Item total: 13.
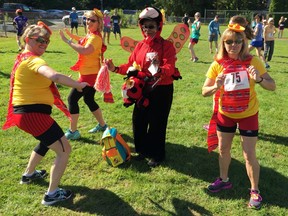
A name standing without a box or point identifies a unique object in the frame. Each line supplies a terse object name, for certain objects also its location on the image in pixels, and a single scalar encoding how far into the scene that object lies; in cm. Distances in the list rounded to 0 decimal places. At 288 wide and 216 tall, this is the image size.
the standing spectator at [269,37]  1170
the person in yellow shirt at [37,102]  317
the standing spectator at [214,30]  1431
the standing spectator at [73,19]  2027
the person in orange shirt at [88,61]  456
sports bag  434
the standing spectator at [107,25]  1767
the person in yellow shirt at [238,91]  310
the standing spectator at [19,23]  1478
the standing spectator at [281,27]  2388
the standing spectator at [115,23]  1897
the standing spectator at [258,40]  1152
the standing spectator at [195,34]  1264
